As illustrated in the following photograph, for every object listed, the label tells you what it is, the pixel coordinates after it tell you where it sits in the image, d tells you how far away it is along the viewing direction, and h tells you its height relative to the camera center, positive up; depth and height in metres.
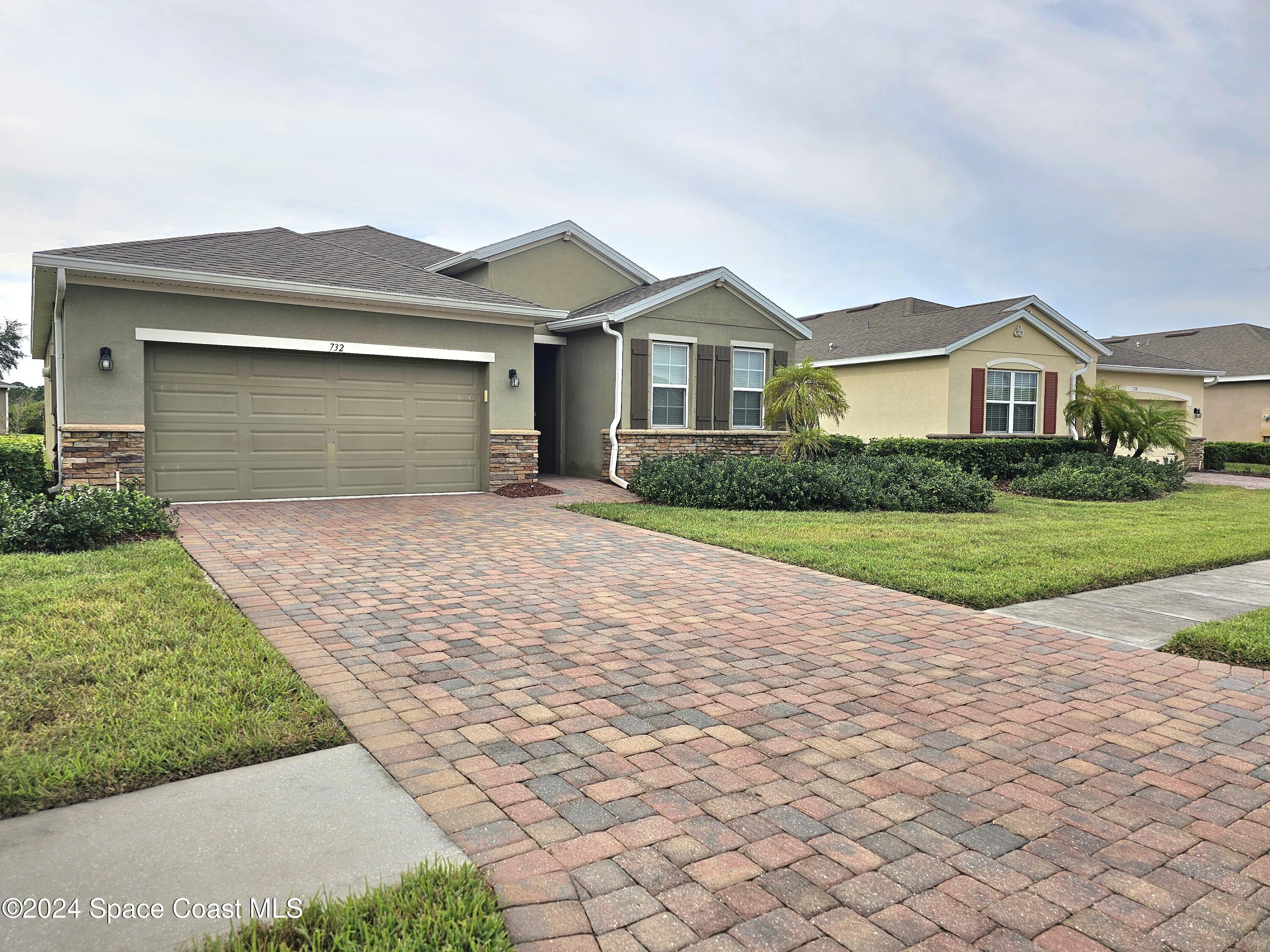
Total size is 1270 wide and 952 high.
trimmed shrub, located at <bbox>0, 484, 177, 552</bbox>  7.90 -0.96
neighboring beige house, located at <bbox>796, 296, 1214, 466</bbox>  19.77 +1.73
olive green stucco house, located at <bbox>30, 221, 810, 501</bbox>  11.15 +1.16
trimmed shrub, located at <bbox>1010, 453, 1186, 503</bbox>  15.35 -0.84
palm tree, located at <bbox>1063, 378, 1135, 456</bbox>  17.77 +0.59
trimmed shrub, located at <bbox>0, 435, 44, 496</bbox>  10.12 -0.54
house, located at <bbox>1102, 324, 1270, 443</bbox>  27.31 +2.10
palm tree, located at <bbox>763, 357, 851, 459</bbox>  15.63 +0.61
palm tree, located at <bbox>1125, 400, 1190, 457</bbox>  17.50 +0.21
